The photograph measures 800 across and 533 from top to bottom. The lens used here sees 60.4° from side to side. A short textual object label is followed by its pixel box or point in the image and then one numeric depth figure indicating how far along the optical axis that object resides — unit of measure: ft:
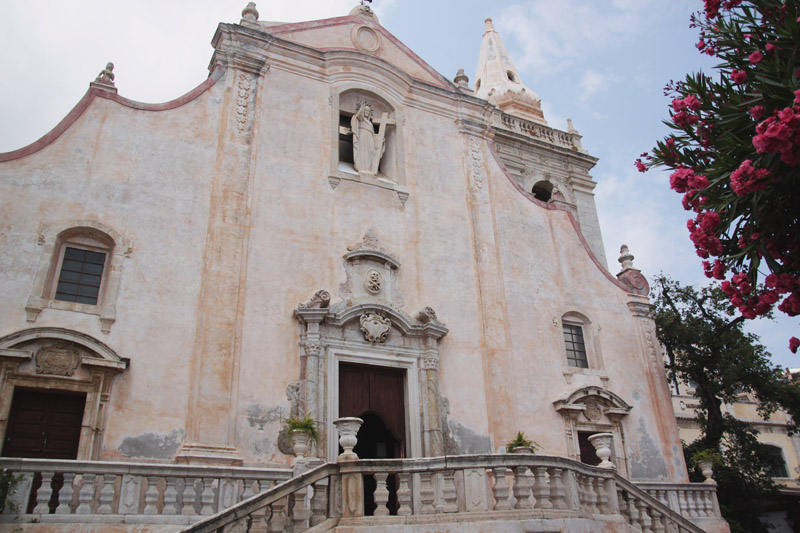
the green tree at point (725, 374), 59.11
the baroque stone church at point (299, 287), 38.17
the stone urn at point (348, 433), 32.14
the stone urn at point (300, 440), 36.42
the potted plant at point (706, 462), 48.88
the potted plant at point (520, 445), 46.14
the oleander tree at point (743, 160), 26.84
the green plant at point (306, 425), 37.78
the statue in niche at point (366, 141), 53.88
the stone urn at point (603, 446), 38.87
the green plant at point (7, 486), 28.02
